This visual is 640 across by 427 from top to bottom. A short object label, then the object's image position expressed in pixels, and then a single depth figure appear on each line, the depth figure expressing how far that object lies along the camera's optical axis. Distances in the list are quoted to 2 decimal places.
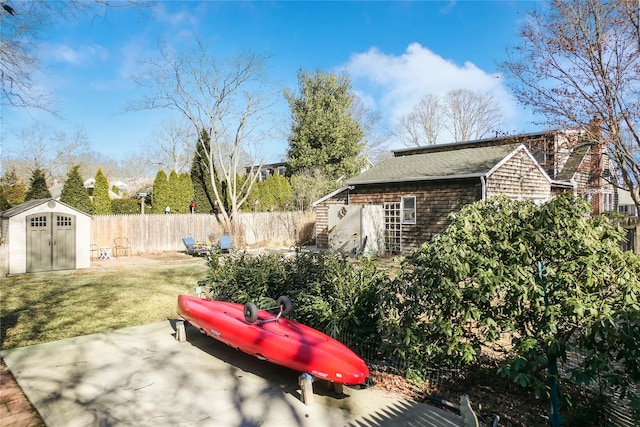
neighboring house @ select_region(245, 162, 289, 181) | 44.78
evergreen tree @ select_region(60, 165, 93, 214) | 20.09
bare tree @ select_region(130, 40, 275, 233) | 22.62
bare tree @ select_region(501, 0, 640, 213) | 11.90
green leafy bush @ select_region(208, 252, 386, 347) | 5.27
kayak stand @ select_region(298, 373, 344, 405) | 4.23
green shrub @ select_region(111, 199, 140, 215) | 24.06
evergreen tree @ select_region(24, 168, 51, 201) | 21.30
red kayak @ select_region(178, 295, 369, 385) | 4.23
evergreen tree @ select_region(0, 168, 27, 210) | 23.82
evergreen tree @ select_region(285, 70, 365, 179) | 30.55
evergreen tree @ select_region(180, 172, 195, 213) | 24.38
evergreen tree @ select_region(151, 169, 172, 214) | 23.52
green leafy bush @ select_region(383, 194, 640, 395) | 3.54
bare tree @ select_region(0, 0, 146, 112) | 7.94
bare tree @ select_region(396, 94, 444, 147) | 42.12
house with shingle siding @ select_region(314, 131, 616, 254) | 14.57
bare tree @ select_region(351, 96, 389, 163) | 39.48
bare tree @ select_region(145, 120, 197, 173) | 49.03
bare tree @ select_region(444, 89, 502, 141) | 39.66
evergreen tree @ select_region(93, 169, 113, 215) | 21.48
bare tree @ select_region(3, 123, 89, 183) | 39.47
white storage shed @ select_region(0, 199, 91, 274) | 12.66
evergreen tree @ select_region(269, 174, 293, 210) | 29.38
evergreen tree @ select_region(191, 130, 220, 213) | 25.47
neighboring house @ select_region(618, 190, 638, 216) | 33.41
